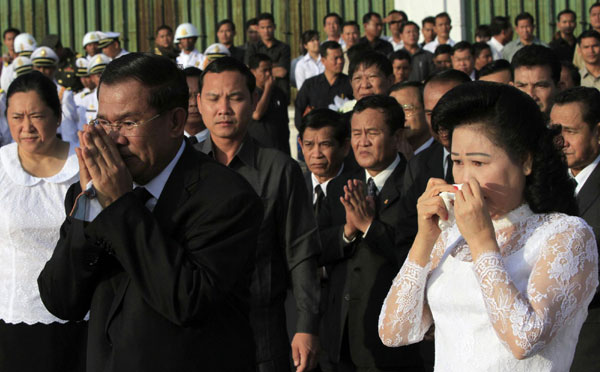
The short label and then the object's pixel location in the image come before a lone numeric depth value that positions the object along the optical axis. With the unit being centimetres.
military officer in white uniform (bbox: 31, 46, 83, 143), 1077
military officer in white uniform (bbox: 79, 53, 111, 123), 1072
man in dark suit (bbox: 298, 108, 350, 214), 551
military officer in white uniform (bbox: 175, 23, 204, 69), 1227
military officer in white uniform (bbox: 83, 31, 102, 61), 1252
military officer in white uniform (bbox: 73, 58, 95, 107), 1124
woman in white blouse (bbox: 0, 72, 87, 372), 399
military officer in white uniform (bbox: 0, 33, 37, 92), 1270
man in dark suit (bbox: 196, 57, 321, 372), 390
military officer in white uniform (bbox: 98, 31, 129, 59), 1203
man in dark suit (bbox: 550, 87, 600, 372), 394
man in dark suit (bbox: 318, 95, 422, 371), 443
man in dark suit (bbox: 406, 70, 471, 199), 450
